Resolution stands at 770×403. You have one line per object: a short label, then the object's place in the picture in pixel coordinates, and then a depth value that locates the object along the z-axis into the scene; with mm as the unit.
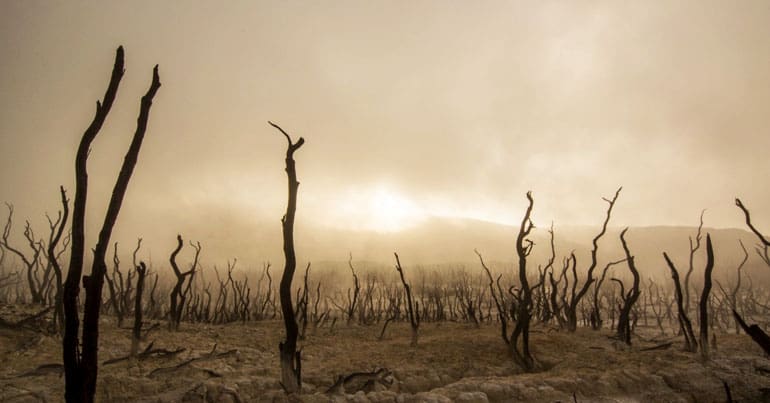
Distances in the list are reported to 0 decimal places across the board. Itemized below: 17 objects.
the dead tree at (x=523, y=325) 8578
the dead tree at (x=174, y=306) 10805
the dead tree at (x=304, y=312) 11545
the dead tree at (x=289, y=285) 6410
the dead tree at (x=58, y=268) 8553
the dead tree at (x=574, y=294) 11797
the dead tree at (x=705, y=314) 8602
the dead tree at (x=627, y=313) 10349
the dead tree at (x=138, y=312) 7758
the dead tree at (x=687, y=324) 9336
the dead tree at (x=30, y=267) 12781
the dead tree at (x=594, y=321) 12561
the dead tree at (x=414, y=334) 10000
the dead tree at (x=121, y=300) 11384
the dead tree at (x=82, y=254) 3641
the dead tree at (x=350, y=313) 16375
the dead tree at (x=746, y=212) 8715
